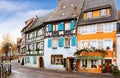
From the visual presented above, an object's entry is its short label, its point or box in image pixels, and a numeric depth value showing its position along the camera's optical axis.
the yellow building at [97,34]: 16.40
